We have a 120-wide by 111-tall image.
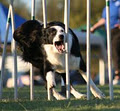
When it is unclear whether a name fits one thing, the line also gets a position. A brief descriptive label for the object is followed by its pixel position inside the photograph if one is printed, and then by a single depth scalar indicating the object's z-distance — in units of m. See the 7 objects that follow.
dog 13.80
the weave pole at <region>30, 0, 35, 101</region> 14.40
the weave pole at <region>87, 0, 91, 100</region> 12.41
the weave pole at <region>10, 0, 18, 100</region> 14.12
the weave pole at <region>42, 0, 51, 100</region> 13.82
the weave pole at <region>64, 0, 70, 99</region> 12.87
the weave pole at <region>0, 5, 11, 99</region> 14.48
